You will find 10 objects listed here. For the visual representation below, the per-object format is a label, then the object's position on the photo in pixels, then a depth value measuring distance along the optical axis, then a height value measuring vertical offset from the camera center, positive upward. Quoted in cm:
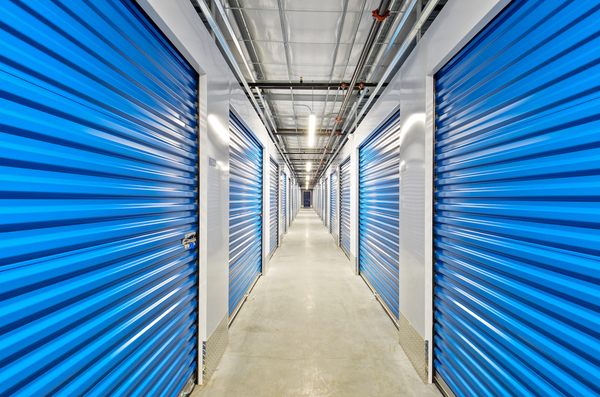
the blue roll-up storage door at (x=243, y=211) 321 -23
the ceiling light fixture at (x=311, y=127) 432 +143
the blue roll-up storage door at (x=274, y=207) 673 -31
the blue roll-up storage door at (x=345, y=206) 674 -25
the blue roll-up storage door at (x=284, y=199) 983 -7
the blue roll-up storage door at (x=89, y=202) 87 -3
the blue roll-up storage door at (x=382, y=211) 319 -21
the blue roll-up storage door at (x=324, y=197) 1327 +3
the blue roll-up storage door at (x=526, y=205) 104 -4
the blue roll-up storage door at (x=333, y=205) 936 -33
